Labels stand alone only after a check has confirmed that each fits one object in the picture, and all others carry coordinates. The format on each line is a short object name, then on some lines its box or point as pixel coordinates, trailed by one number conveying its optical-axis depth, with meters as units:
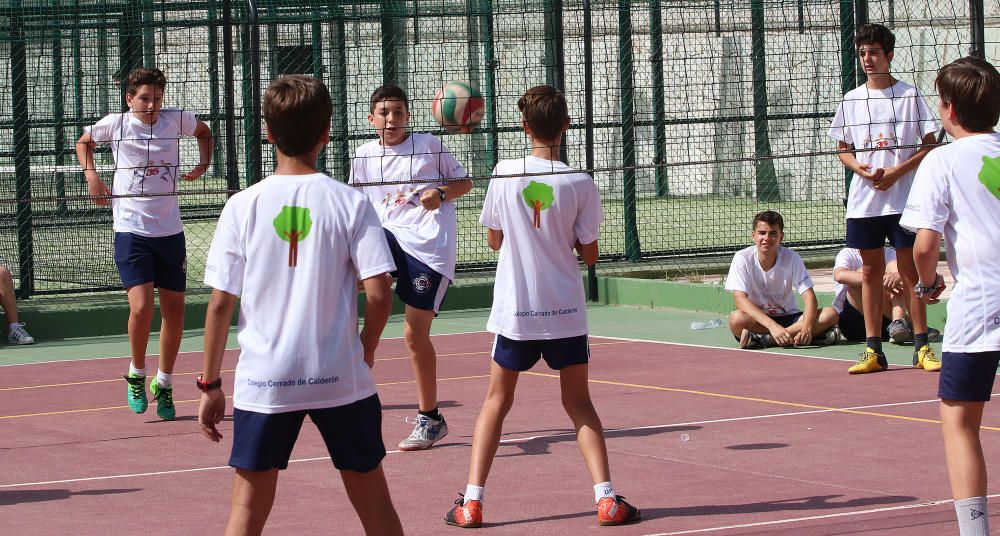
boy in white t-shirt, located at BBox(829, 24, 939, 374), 17.06
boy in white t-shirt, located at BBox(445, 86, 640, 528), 10.71
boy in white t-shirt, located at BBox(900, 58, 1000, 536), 8.80
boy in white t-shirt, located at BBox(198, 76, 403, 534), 7.69
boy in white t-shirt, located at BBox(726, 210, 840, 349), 19.35
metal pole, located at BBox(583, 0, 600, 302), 24.55
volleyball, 18.66
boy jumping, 15.48
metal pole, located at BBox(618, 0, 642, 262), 26.85
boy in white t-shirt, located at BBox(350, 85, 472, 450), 13.57
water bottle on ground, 22.16
